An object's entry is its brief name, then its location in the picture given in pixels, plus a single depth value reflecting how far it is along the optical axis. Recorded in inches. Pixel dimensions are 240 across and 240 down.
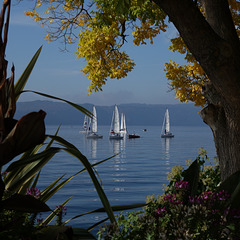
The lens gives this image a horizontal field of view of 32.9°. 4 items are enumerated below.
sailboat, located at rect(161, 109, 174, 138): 4784.0
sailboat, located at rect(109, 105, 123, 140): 3786.9
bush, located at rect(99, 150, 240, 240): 127.7
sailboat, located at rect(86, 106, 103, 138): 4115.4
